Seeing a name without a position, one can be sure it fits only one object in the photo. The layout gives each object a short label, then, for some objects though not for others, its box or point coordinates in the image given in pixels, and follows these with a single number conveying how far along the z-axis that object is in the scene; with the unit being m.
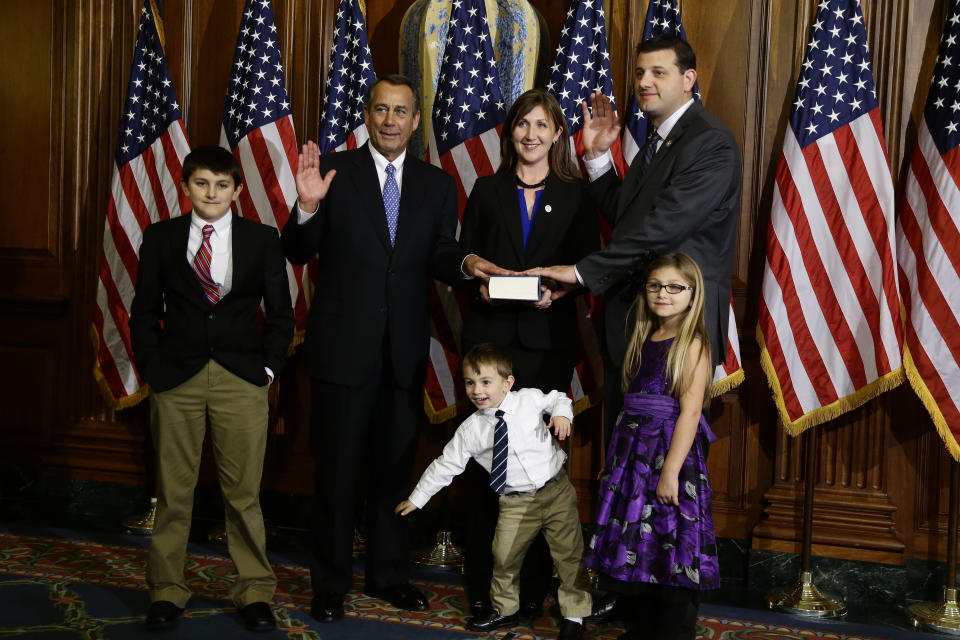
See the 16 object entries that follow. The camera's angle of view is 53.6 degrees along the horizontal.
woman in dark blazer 3.70
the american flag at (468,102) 4.52
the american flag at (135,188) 5.00
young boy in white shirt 3.47
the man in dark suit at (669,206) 3.39
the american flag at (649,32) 4.36
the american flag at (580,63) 4.48
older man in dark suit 3.67
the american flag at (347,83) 4.76
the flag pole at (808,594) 4.04
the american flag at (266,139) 4.82
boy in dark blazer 3.53
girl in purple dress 3.19
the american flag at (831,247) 4.08
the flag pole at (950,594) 3.95
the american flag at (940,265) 3.98
